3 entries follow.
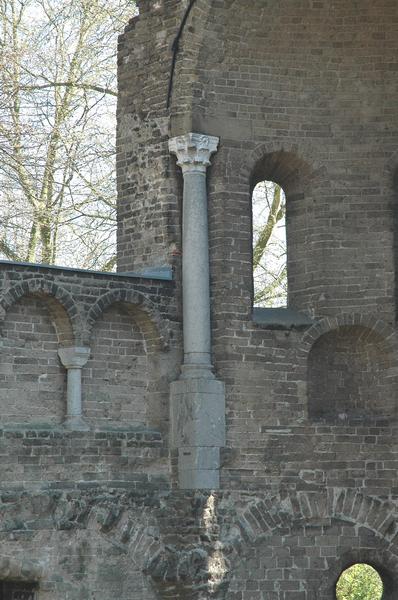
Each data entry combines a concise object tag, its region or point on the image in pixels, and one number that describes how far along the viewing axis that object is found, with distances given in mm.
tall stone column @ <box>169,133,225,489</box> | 20188
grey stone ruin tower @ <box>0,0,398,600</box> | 19734
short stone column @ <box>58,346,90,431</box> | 19875
